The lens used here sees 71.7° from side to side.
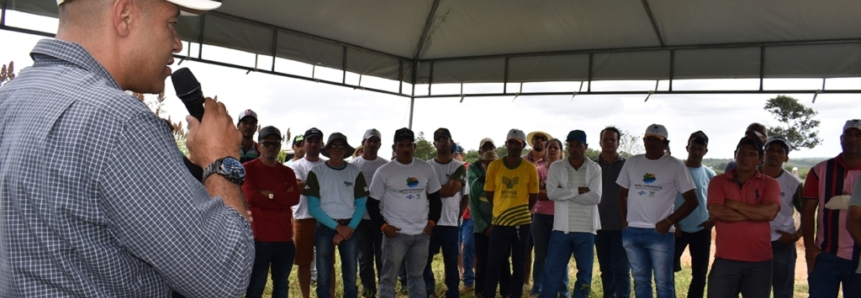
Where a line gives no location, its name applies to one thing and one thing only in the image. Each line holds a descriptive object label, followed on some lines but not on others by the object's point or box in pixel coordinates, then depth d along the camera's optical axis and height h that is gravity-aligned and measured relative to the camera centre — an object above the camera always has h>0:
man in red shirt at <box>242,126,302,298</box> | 5.31 -0.52
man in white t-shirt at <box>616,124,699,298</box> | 5.60 -0.32
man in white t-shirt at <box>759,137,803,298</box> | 5.63 -0.31
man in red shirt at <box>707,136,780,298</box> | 4.79 -0.33
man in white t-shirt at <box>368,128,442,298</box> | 6.05 -0.50
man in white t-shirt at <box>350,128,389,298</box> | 6.81 -1.01
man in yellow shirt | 6.53 -0.50
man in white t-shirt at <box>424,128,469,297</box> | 6.77 -0.52
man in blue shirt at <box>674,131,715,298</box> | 6.13 -0.48
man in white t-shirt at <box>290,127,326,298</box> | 6.21 -0.89
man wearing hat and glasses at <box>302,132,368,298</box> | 5.96 -0.51
